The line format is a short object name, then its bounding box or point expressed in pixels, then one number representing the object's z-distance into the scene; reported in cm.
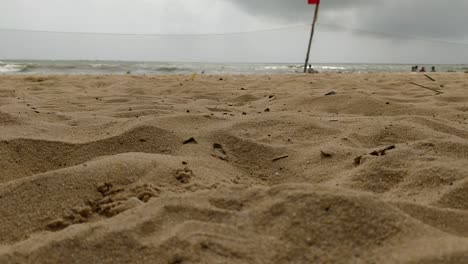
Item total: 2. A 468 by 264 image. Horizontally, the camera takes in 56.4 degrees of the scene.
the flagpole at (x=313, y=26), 782
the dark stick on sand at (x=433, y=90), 345
